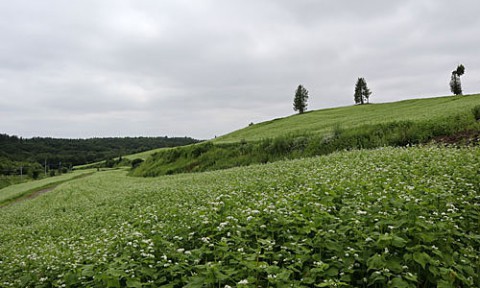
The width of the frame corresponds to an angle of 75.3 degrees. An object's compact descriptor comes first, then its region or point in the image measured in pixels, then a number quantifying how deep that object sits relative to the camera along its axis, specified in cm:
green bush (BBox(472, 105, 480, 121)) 1965
